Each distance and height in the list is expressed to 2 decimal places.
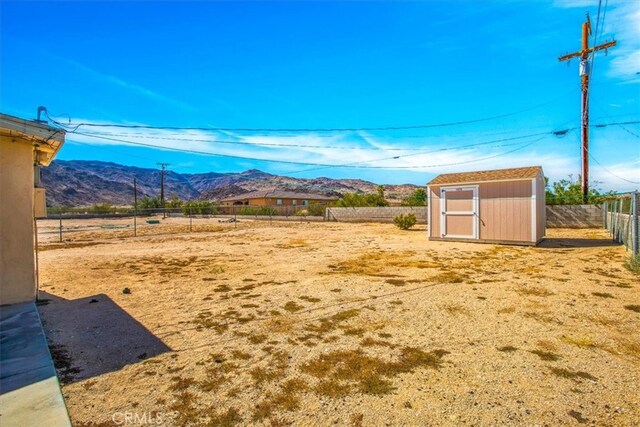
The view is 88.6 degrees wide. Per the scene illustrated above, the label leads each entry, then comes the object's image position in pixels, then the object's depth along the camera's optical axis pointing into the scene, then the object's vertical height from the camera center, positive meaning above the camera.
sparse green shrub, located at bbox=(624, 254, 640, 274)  6.27 -1.07
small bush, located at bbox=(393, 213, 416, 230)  18.36 -0.59
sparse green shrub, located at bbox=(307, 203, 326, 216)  30.28 +0.07
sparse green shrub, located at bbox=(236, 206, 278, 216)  33.56 -0.01
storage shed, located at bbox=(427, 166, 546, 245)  10.67 +0.15
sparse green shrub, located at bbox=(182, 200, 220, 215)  41.92 -0.01
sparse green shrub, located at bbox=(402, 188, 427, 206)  26.31 +0.90
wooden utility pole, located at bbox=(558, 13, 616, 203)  17.66 +6.26
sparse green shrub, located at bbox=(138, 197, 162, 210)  49.56 +1.21
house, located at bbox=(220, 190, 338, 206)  51.31 +1.96
